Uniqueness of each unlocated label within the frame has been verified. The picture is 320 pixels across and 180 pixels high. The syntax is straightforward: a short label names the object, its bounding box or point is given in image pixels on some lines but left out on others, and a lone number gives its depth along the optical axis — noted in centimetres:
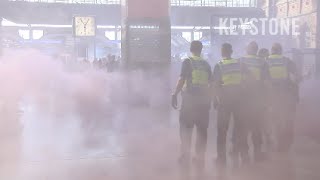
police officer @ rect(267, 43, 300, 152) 1461
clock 3744
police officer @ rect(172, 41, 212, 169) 1303
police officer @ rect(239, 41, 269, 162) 1341
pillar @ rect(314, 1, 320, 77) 4153
